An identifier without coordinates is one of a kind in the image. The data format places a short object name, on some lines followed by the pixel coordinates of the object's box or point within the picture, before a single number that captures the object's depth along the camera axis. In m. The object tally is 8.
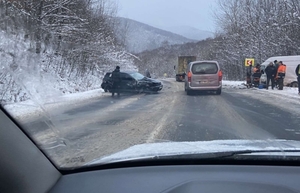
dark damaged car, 13.34
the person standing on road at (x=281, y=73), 22.69
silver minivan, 18.86
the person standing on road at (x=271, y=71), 23.19
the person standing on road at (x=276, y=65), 23.23
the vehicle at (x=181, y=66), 24.23
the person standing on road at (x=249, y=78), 26.40
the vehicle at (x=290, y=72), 24.78
